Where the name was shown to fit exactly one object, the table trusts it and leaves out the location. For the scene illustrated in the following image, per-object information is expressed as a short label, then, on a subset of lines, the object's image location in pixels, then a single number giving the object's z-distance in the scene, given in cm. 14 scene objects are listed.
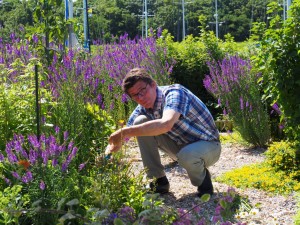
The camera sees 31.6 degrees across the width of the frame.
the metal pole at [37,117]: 368
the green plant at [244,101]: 651
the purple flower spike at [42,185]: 295
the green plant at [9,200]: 289
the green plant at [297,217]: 361
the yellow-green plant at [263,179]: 465
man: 394
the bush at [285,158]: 519
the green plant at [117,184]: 357
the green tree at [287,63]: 517
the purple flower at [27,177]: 299
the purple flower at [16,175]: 300
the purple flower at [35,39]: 591
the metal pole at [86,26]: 1333
